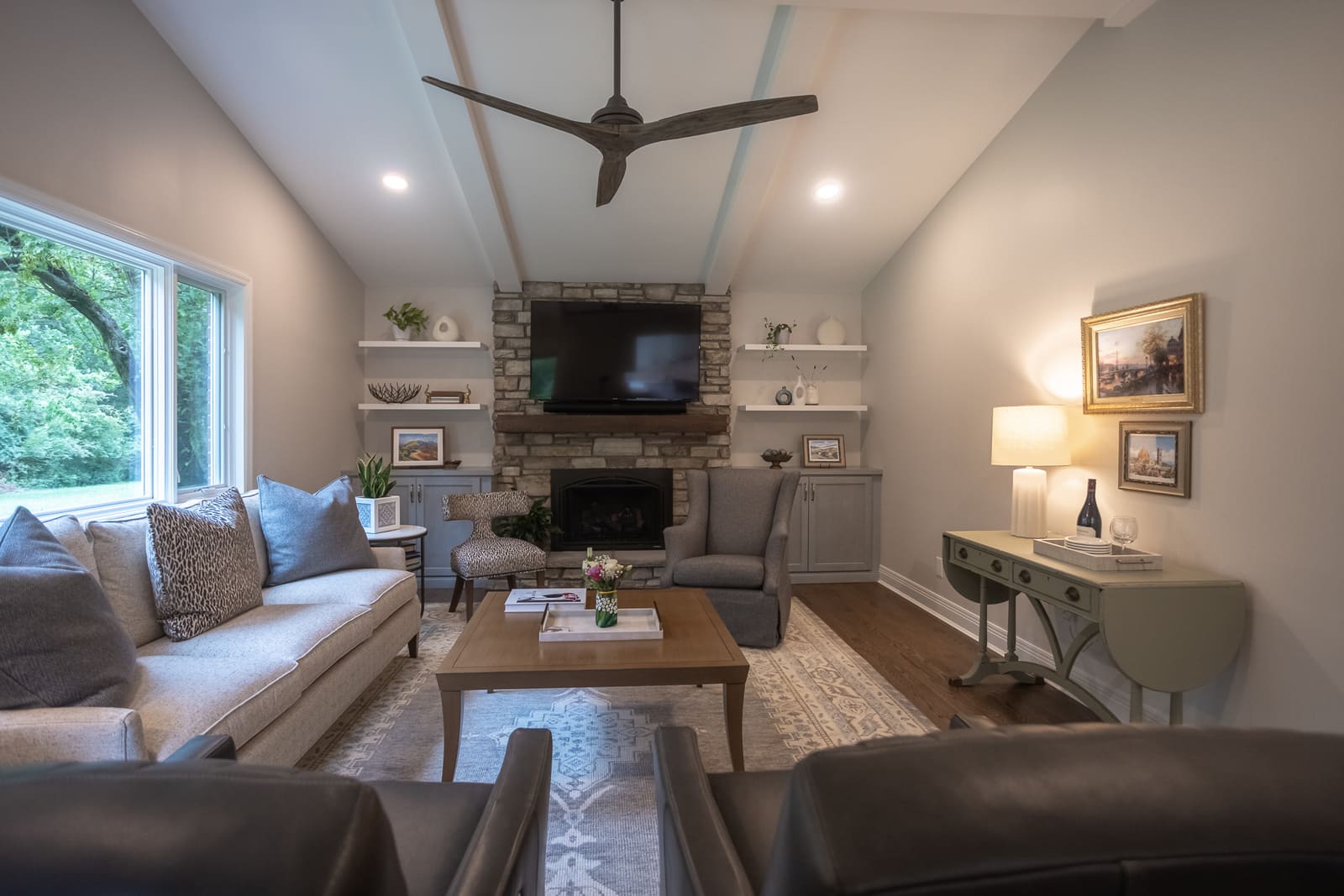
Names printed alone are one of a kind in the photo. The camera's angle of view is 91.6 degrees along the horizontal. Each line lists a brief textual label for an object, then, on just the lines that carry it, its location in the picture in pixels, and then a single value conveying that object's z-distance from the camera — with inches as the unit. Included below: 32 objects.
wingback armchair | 143.4
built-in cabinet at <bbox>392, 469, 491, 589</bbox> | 193.5
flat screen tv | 201.2
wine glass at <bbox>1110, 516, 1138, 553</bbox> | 98.2
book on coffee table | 111.3
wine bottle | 109.6
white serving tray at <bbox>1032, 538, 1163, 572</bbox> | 95.0
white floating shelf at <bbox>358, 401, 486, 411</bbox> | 196.5
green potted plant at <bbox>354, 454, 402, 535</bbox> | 147.3
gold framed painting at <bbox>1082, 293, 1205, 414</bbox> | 97.6
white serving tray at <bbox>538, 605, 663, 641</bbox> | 96.5
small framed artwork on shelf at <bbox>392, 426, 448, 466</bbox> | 205.8
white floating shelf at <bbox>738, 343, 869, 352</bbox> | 206.4
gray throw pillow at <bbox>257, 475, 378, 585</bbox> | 118.4
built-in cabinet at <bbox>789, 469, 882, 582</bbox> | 201.9
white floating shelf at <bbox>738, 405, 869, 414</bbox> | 207.2
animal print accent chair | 157.9
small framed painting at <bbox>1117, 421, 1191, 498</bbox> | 100.1
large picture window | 96.7
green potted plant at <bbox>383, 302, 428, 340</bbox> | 201.9
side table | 143.8
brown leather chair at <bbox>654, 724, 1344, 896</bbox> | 20.6
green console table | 88.7
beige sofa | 58.4
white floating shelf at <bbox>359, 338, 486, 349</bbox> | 198.4
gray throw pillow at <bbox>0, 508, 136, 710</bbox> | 61.0
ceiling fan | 98.5
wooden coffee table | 83.7
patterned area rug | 75.6
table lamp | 117.9
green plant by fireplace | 188.7
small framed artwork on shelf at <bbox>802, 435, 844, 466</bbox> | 217.8
